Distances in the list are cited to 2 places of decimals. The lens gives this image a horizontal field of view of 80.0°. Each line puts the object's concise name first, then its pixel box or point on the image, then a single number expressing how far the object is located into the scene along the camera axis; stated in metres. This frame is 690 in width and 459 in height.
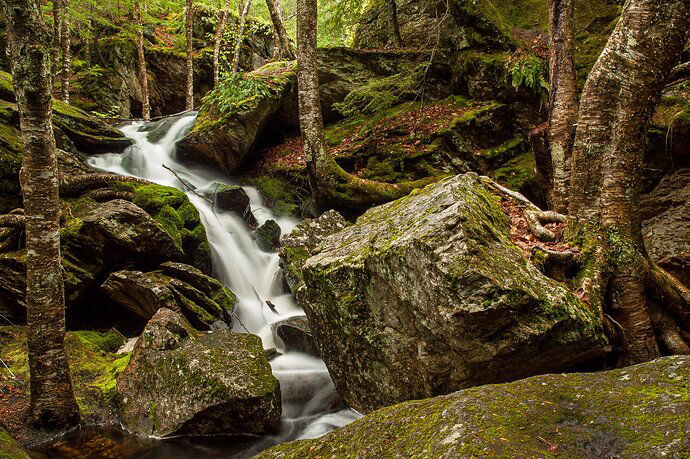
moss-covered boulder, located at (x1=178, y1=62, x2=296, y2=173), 11.80
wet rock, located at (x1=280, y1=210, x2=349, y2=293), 7.84
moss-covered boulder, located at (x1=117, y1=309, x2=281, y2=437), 4.75
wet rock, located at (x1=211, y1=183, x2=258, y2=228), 10.59
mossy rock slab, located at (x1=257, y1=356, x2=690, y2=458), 1.59
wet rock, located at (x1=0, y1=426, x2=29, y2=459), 2.93
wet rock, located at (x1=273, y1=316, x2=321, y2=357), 6.71
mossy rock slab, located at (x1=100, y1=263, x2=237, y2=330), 6.65
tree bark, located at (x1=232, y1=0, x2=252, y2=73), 17.98
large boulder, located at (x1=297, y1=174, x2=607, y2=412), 3.24
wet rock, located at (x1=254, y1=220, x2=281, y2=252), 10.00
